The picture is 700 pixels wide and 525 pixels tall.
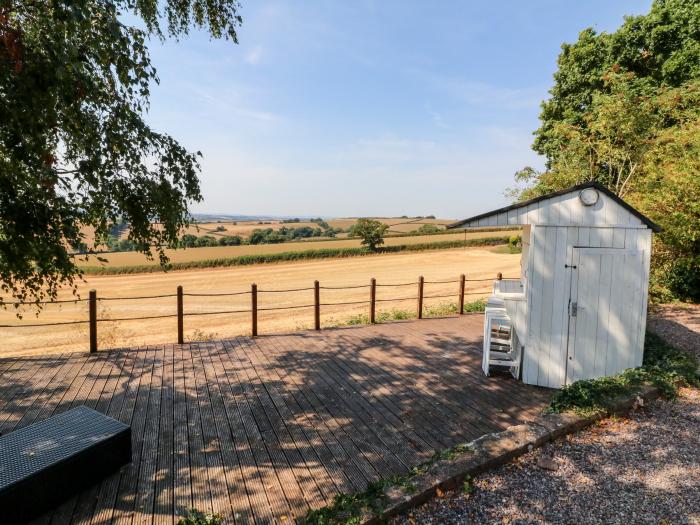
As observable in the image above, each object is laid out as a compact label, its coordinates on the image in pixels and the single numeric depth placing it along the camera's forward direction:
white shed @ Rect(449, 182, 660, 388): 4.96
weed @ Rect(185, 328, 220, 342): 10.74
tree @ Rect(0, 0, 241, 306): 3.21
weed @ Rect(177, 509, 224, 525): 2.68
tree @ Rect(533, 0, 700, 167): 13.95
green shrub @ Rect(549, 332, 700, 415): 4.32
